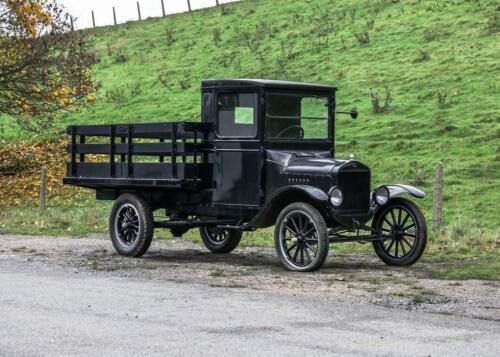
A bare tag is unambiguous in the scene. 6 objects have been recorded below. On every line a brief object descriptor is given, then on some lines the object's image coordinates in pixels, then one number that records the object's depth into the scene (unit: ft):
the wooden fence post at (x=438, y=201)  54.80
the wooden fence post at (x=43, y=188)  75.20
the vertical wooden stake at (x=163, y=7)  192.61
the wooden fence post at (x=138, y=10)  201.16
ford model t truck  41.14
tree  84.58
